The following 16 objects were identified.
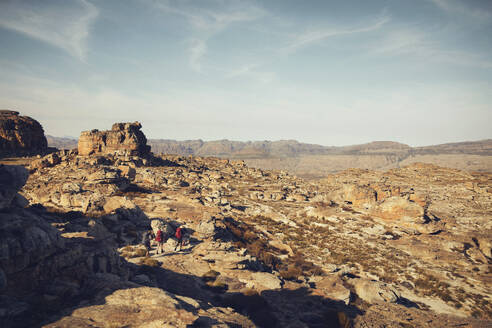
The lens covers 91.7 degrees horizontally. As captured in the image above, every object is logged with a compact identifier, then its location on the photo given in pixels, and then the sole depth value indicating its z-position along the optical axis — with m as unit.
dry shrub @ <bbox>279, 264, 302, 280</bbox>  20.52
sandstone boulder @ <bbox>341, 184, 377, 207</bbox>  44.12
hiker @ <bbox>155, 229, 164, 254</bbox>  19.90
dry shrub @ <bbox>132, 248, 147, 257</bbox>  19.05
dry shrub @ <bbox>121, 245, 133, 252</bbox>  19.52
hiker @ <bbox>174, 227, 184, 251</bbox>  20.95
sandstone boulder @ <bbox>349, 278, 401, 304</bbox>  18.45
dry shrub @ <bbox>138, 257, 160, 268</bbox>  17.28
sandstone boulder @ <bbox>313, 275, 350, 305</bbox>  17.52
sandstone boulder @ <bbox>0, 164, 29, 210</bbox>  11.66
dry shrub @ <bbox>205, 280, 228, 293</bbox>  16.33
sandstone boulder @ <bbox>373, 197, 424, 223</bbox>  34.75
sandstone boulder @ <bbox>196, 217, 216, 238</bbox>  25.00
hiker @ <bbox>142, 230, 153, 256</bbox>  21.02
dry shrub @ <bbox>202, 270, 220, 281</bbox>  17.44
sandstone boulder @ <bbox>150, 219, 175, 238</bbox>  22.66
